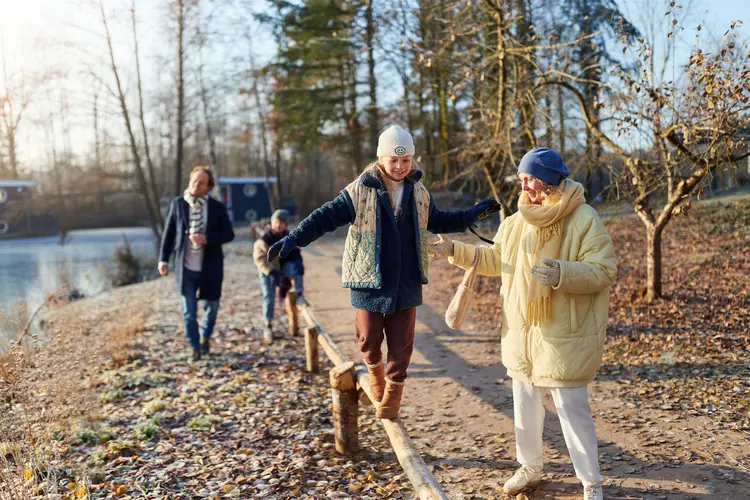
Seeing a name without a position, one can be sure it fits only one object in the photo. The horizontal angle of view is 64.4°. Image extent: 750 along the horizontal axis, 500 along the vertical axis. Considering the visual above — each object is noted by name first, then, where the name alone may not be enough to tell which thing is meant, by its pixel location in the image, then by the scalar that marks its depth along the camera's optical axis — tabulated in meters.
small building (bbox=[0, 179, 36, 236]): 37.00
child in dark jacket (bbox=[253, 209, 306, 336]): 7.88
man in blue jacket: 6.74
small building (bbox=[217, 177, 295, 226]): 39.41
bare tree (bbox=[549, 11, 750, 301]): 5.40
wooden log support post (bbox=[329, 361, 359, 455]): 4.57
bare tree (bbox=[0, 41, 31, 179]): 29.03
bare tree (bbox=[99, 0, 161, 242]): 19.52
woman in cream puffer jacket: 3.14
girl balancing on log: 3.84
